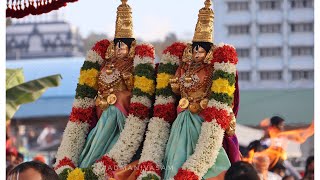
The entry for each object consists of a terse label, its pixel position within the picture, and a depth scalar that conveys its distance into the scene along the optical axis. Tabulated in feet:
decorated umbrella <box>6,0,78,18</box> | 29.28
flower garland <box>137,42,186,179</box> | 28.61
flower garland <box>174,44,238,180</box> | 27.73
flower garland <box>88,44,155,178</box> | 29.43
